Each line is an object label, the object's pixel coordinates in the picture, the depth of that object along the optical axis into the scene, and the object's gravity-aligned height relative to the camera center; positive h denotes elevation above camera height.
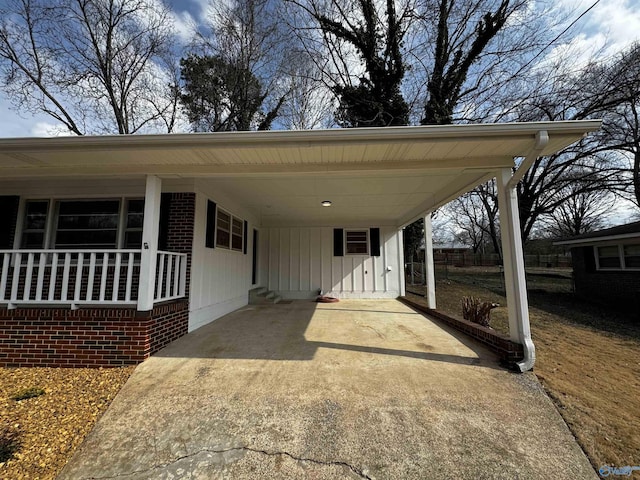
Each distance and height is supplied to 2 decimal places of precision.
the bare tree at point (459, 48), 10.02 +8.25
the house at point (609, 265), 8.40 -0.04
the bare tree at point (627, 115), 10.13 +6.13
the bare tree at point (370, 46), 10.65 +8.61
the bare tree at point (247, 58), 11.02 +8.77
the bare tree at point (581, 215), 25.31 +4.84
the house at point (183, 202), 3.15 +1.20
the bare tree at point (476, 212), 17.87 +4.90
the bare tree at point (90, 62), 9.70 +7.91
